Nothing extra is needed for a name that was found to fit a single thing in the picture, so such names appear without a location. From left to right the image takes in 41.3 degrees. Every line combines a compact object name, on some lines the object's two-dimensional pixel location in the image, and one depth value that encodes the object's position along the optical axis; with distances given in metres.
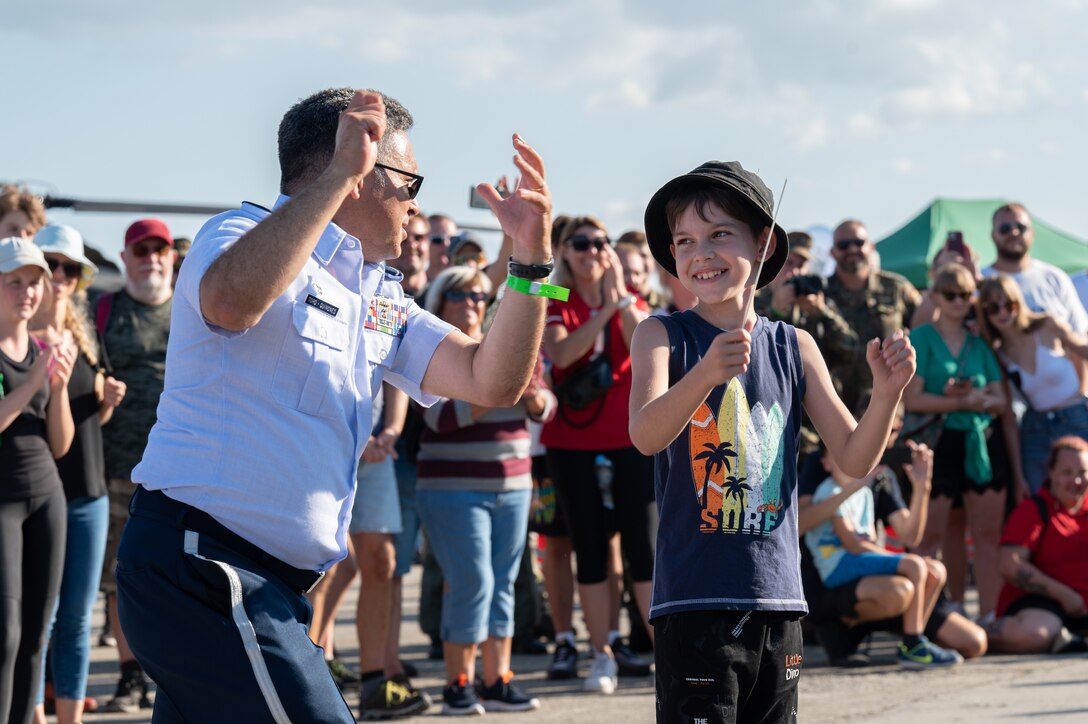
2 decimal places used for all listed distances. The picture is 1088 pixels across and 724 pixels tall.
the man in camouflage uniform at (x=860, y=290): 9.16
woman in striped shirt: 6.66
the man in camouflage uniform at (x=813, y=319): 8.33
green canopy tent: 17.06
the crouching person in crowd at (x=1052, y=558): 8.51
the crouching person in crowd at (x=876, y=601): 7.82
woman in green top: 8.92
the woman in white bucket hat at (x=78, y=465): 5.95
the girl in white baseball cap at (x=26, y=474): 5.38
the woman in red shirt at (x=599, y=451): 7.34
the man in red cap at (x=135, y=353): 6.98
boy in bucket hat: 3.56
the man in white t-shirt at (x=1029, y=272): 9.64
